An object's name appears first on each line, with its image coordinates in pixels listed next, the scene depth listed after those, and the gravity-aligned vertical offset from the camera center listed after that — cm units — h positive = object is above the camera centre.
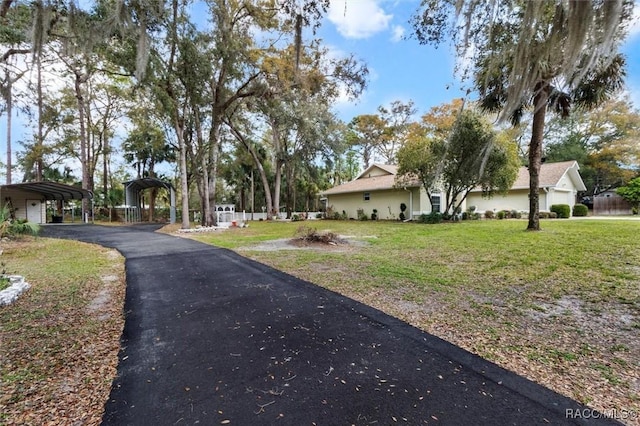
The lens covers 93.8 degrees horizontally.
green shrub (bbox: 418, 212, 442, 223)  1669 -54
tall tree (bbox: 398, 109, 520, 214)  1349 +230
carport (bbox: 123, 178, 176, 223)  2139 +126
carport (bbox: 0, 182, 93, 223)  1706 +106
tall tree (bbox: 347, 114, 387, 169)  2992 +775
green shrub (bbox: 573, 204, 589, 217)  1944 -27
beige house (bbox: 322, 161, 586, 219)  1852 +86
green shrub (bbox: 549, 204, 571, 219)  1767 -23
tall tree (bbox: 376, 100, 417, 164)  2847 +862
